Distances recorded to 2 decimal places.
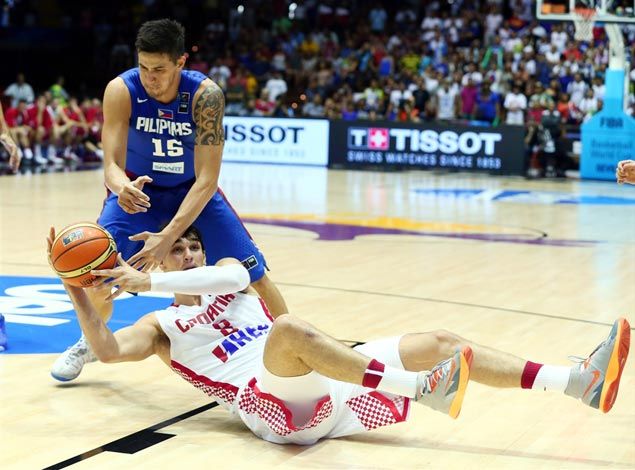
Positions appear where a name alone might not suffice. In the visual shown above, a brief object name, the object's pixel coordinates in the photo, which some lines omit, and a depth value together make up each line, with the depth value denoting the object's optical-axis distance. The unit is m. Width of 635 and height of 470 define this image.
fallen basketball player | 4.15
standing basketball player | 5.42
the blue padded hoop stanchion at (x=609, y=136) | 18.42
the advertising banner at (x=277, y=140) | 21.55
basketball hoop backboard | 17.44
